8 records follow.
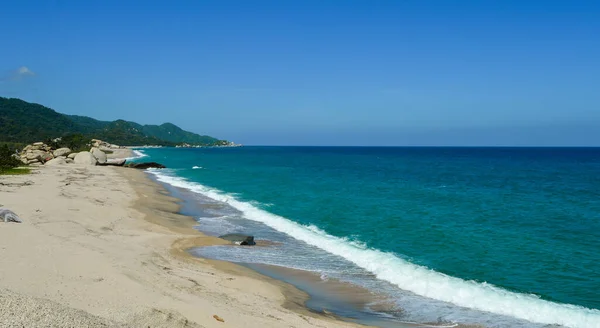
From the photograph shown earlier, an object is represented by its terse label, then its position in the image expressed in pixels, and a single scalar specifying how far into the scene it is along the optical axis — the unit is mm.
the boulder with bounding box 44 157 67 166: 60356
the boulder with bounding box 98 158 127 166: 71006
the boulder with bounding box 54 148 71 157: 72981
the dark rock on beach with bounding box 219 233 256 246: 20644
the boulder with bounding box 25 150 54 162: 61341
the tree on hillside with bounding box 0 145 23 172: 45031
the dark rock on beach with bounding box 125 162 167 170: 73125
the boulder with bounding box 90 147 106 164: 70688
